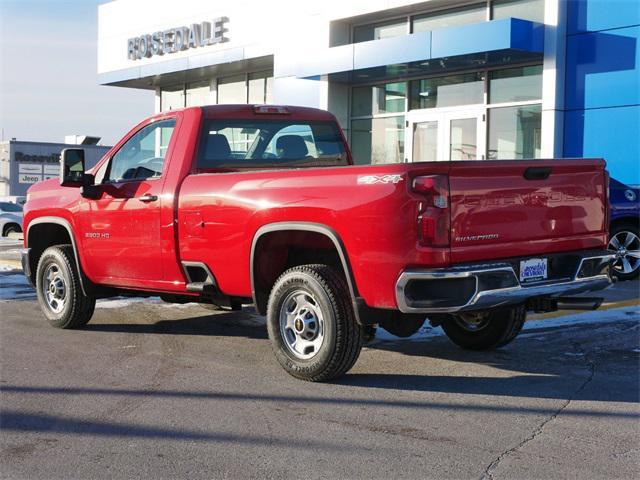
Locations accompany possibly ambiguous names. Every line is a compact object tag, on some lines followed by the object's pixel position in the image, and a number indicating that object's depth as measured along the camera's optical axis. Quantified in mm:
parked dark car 11859
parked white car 24400
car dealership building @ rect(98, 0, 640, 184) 15656
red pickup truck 5434
